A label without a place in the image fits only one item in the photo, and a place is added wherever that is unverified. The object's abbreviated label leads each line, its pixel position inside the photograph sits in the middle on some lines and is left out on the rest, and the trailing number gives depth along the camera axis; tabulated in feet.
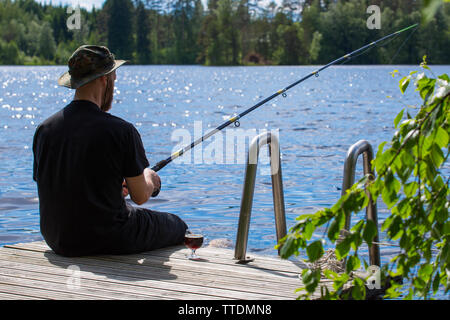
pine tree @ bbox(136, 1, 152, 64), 328.90
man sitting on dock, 13.19
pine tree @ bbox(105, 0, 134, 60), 281.33
